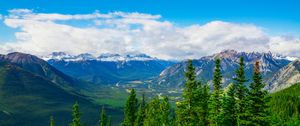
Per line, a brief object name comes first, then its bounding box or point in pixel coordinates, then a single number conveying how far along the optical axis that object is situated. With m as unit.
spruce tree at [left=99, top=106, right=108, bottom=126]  151.12
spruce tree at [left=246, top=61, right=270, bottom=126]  50.44
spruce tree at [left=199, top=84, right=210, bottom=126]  74.06
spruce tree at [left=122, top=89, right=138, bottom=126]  117.18
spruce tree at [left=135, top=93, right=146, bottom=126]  114.25
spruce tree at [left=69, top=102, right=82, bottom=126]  125.25
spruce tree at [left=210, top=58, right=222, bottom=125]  63.16
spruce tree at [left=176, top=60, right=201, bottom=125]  66.44
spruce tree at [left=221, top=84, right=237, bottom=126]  59.09
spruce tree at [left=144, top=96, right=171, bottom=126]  94.06
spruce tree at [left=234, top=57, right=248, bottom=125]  53.00
